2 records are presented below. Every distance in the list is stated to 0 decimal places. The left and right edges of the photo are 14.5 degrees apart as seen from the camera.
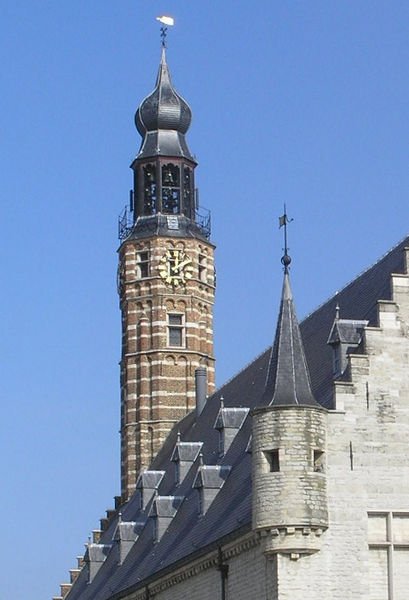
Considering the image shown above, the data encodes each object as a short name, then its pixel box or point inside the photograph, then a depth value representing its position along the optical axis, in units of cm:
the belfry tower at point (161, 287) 6588
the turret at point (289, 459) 3619
